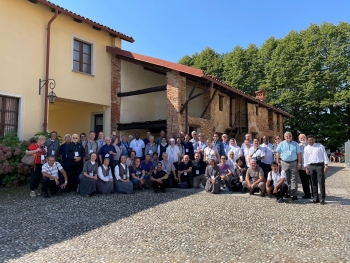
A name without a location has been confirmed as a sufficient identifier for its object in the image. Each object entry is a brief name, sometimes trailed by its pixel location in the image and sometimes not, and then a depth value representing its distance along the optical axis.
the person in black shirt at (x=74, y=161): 8.31
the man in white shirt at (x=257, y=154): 8.64
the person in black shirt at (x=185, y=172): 9.41
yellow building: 9.83
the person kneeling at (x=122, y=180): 8.31
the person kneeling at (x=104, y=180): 8.09
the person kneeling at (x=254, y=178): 7.84
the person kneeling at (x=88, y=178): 7.79
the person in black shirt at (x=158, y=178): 8.62
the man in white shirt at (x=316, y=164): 7.17
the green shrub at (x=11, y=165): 8.52
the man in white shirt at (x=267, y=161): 8.70
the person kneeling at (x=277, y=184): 7.24
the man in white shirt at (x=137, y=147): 10.23
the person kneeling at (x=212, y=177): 8.36
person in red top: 7.62
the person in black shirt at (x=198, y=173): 9.46
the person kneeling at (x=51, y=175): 7.53
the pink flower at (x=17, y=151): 8.72
